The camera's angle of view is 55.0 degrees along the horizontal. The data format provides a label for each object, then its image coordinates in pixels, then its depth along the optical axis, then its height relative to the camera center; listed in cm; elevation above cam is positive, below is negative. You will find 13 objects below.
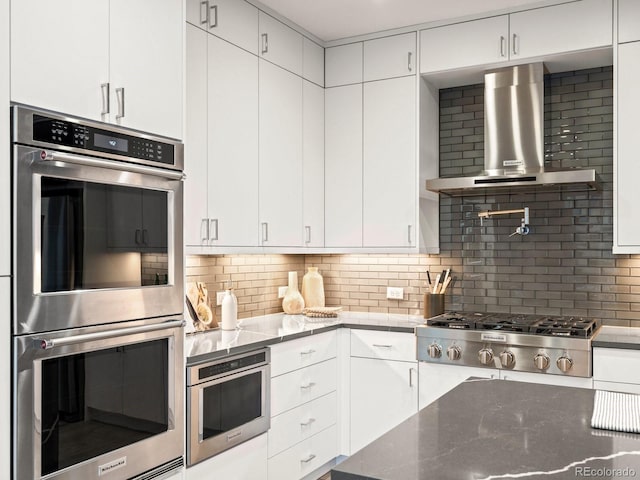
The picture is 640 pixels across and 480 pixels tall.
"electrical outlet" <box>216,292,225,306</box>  383 -35
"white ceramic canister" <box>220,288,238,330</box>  361 -42
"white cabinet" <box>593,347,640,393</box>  321 -68
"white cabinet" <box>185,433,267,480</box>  279 -108
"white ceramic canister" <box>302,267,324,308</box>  455 -36
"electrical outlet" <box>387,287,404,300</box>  448 -38
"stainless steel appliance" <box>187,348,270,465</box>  273 -78
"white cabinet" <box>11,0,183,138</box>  198 +65
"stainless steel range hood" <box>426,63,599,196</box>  383 +70
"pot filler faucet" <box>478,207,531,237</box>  399 +17
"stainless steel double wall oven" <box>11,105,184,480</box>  195 -21
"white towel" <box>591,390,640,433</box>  167 -50
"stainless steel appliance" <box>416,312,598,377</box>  334 -58
